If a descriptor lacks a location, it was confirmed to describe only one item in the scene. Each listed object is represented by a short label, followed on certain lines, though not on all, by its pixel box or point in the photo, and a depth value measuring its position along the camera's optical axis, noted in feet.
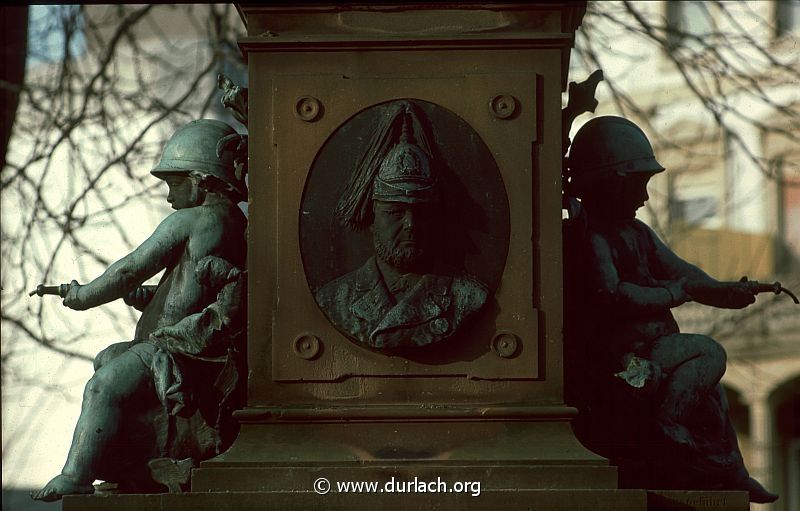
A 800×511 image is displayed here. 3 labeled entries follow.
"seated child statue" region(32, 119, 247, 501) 27.86
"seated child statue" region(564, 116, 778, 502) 28.48
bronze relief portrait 27.40
